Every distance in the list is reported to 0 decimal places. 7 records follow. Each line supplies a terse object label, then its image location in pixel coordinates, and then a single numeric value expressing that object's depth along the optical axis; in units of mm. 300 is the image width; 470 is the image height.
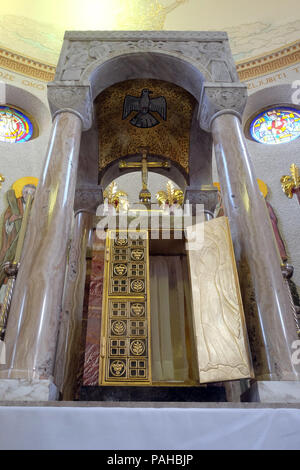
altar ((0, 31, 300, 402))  2776
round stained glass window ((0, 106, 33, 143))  9956
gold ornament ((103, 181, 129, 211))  6121
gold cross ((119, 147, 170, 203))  5477
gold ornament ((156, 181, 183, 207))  6309
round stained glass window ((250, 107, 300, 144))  10258
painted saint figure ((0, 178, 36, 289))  7543
